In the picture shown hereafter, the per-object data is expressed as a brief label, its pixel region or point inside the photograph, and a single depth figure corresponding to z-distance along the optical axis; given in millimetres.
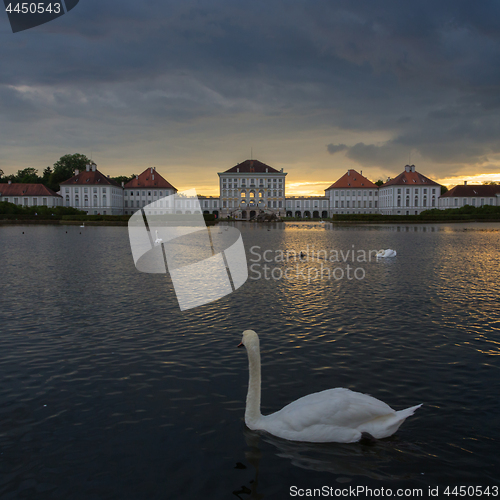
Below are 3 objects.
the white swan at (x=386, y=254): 23188
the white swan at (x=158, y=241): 35728
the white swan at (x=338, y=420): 4781
